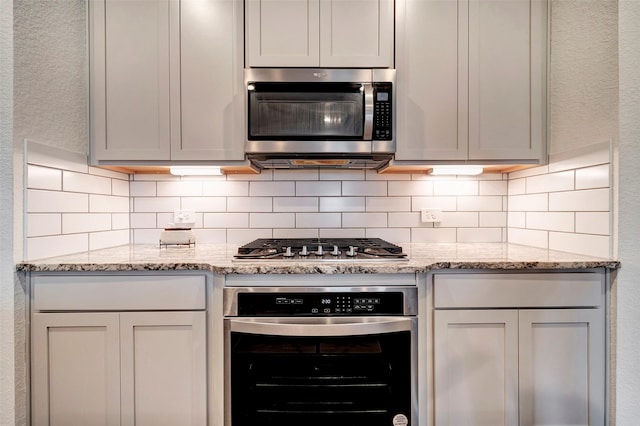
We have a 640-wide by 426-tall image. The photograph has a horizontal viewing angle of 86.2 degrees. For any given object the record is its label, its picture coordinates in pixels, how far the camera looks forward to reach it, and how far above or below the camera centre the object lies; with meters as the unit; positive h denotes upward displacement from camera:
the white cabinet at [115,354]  1.36 -0.59
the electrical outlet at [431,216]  2.03 -0.04
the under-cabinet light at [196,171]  1.82 +0.21
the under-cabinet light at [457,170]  1.85 +0.22
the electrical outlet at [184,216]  2.01 -0.05
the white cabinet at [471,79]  1.64 +0.63
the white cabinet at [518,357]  1.39 -0.60
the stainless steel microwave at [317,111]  1.59 +0.46
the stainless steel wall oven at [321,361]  1.38 -0.62
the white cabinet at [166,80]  1.63 +0.62
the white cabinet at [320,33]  1.63 +0.84
